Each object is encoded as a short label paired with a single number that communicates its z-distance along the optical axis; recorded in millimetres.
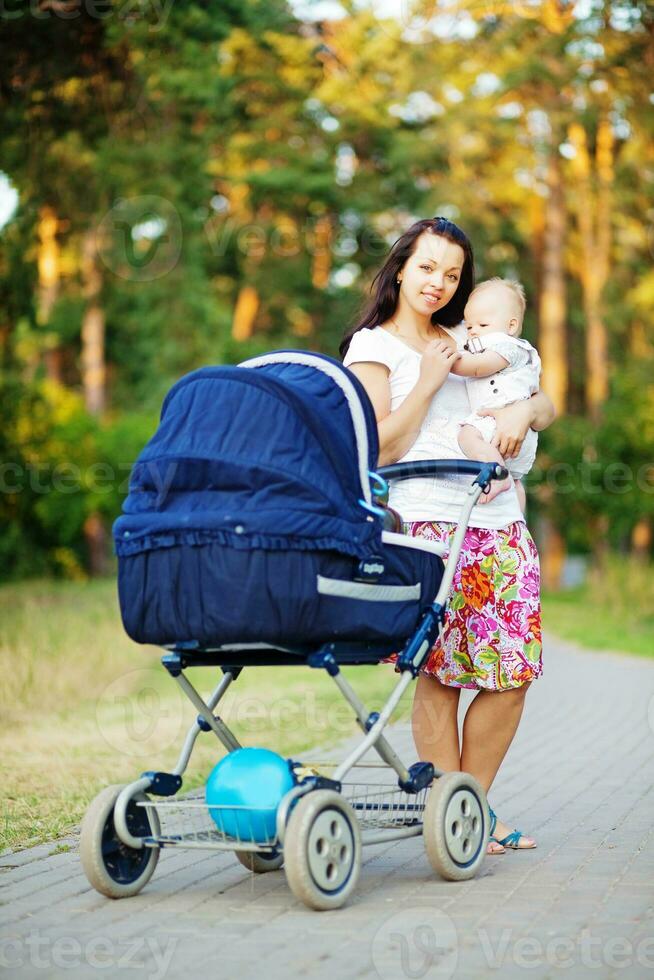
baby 4781
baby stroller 3873
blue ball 4016
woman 4816
